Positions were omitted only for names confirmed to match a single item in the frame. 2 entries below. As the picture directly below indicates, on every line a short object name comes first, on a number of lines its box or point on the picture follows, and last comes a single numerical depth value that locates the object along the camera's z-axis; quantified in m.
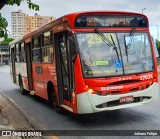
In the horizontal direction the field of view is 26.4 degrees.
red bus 8.11
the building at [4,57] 108.61
